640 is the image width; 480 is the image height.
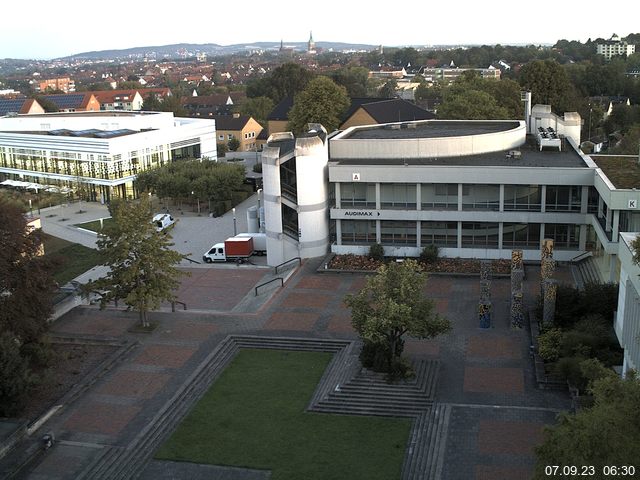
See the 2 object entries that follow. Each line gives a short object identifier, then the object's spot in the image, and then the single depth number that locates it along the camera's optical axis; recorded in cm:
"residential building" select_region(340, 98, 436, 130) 7469
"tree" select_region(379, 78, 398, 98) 14562
